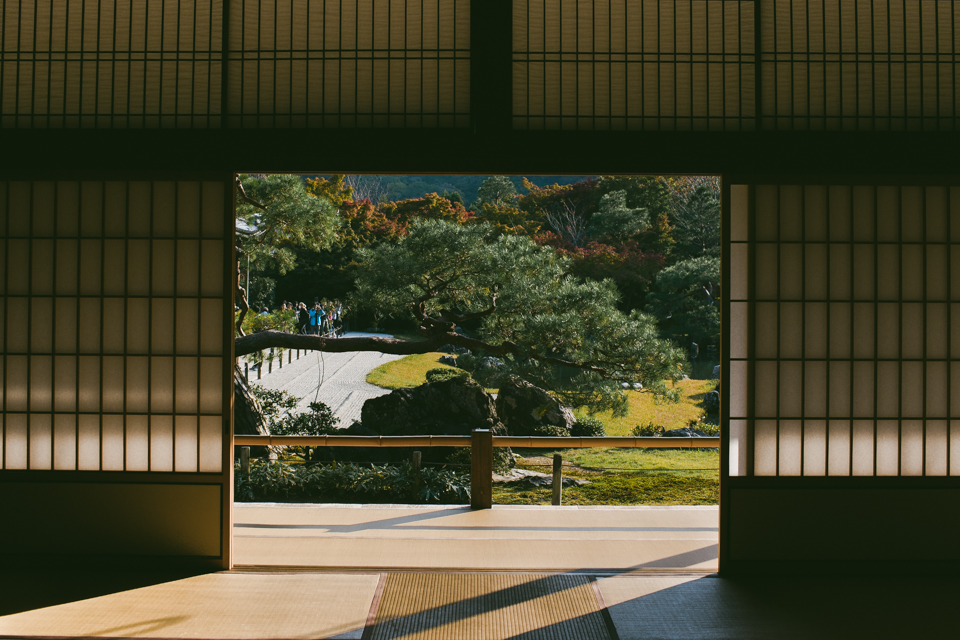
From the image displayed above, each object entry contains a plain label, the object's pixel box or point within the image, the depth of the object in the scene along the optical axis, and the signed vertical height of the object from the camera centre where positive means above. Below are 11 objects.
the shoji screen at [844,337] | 2.99 -0.06
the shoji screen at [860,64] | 2.96 +1.22
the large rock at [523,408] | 9.44 -1.28
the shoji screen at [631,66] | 2.96 +1.19
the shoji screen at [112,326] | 3.00 -0.04
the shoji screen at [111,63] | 2.98 +1.20
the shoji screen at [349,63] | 2.97 +1.20
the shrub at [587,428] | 9.53 -1.59
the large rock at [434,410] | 8.77 -1.25
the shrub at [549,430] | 9.35 -1.60
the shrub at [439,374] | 10.66 -0.92
